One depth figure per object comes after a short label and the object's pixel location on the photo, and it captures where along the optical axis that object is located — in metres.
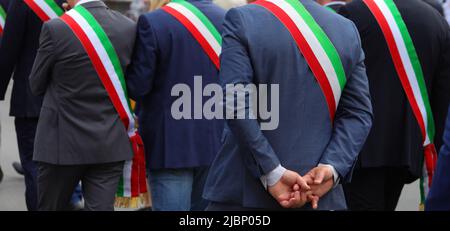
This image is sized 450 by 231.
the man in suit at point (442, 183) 6.19
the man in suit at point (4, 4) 14.07
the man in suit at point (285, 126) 7.26
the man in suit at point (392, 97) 10.03
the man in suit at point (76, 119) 10.09
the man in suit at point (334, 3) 12.82
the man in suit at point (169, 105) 10.52
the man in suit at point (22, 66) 12.14
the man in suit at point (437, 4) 14.37
